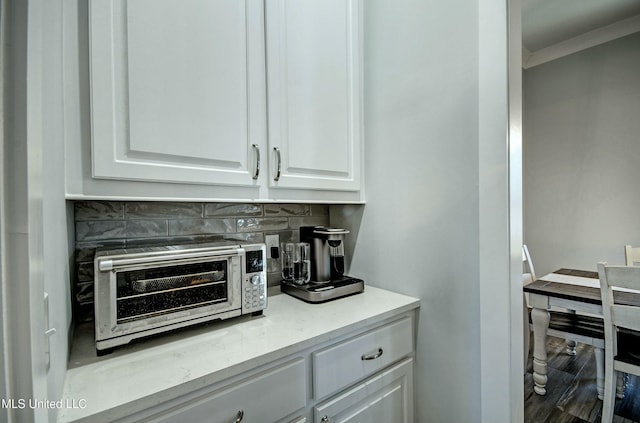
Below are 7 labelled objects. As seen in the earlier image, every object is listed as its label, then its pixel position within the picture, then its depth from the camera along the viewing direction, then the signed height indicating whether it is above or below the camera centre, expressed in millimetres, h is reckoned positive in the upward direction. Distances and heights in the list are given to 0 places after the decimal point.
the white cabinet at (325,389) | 710 -519
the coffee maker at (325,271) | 1238 -282
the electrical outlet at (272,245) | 1458 -172
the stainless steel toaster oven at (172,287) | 774 -229
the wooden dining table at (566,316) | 1803 -774
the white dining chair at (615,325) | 1501 -614
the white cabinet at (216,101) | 778 +368
